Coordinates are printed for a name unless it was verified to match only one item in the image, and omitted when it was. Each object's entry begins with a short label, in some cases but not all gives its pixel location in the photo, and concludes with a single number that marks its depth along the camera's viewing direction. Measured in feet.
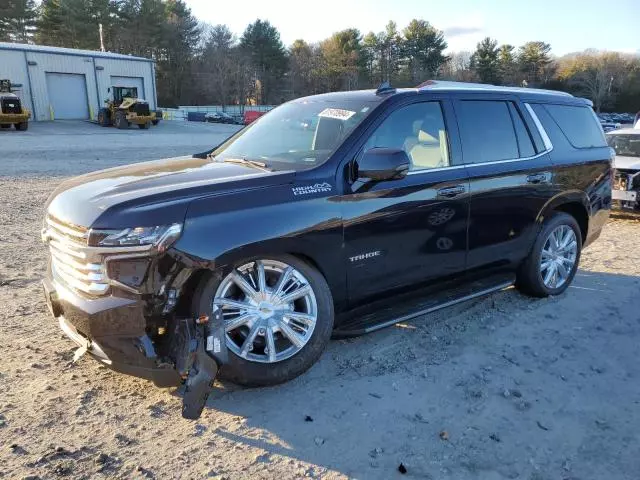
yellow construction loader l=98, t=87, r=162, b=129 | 117.39
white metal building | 125.70
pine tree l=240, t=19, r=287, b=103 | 252.01
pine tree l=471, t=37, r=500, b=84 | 264.52
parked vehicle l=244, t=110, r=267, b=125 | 153.48
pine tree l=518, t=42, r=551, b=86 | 260.01
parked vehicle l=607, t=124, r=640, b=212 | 29.86
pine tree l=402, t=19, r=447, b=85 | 270.26
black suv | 9.71
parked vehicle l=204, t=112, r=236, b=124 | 172.45
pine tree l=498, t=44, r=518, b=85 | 257.98
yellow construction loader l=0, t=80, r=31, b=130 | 97.50
